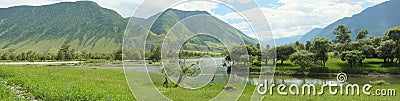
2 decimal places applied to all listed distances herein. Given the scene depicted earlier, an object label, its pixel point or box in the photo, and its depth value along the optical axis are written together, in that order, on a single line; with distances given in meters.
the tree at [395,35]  78.92
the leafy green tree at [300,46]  96.29
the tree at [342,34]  98.69
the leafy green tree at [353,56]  77.44
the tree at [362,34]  101.94
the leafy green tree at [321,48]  81.44
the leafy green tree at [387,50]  77.57
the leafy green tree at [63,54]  128.00
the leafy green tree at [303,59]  73.72
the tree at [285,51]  78.41
